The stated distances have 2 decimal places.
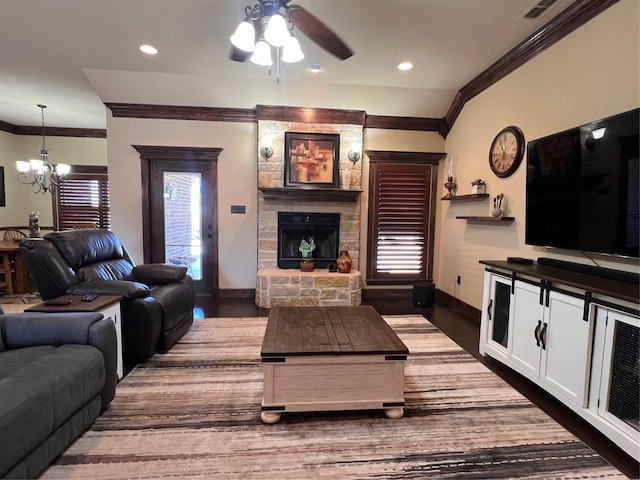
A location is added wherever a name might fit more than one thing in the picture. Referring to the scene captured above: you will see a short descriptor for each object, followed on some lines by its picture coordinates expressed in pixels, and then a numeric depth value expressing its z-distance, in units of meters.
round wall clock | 3.20
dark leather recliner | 2.43
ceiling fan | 1.93
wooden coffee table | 1.86
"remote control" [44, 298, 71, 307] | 2.10
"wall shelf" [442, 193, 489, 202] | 3.71
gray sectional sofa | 1.29
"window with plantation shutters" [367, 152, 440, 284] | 4.77
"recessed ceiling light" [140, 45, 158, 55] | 3.25
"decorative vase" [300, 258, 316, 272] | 4.37
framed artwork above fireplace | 4.43
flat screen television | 1.91
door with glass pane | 4.56
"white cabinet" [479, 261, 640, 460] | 1.65
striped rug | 1.53
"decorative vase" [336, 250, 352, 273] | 4.37
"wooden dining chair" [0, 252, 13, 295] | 4.58
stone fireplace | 4.23
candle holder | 4.39
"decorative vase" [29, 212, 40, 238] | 5.00
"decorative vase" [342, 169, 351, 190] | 4.54
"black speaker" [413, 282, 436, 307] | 4.33
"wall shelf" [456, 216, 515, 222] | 3.27
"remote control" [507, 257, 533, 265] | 2.72
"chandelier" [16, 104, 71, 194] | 4.96
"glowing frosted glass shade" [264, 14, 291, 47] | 1.84
